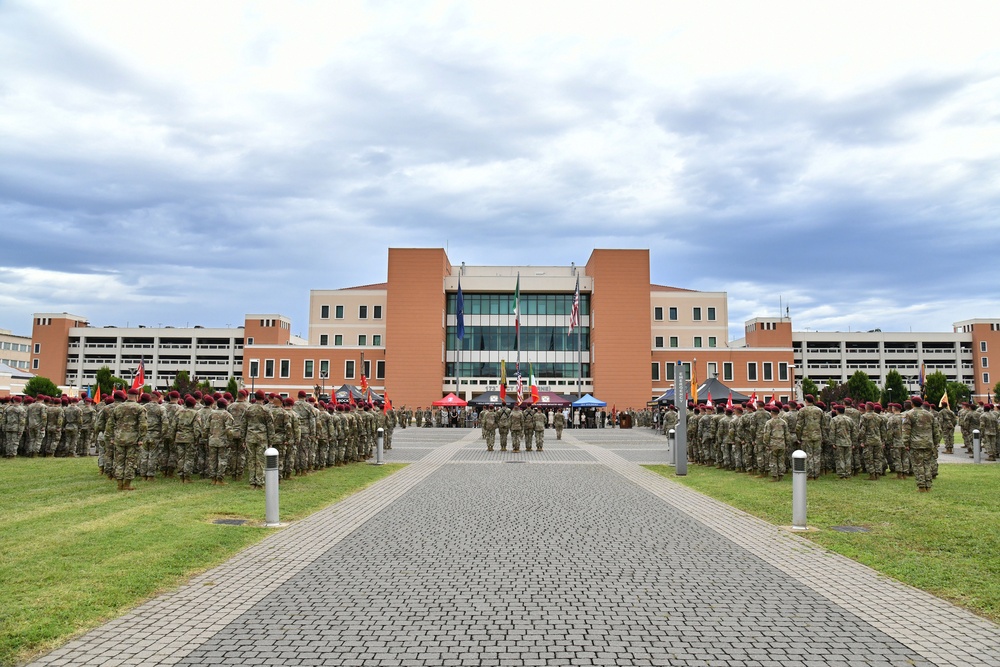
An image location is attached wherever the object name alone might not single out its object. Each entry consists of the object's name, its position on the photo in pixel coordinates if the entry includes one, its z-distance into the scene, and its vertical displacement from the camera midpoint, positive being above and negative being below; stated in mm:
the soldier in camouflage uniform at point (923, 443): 14484 -704
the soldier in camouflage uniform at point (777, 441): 16969 -811
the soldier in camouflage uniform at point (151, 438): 15078 -788
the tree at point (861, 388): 76688 +1752
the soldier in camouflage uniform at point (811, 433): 16500 -623
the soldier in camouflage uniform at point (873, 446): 16922 -903
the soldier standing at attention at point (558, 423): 38994 -1060
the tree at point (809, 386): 84700 +2172
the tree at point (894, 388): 74625 +1801
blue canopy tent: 52094 -16
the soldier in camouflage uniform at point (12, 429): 21203 -893
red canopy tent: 52250 -37
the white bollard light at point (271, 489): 10727 -1265
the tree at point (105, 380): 67062 +1670
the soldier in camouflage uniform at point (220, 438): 14922 -764
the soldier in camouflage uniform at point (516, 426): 28031 -892
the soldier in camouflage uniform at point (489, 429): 29547 -1068
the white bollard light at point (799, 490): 10469 -1189
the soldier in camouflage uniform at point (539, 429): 28320 -1000
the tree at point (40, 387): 49728 +700
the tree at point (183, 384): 70688 +1442
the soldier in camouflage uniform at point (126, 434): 13984 -672
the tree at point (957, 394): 71369 +1240
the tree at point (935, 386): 71619 +1994
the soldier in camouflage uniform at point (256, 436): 14555 -700
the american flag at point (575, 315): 57875 +6663
